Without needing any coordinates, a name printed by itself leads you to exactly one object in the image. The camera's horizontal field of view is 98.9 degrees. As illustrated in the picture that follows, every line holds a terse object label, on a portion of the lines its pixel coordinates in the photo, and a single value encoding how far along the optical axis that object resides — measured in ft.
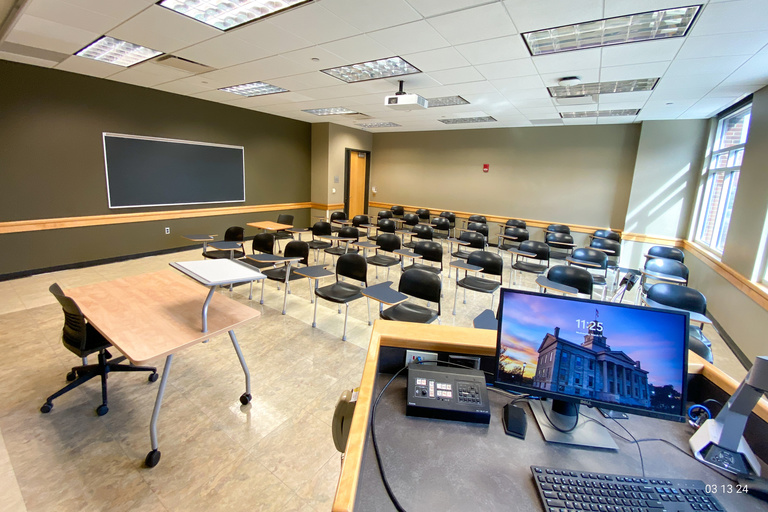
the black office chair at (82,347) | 7.06
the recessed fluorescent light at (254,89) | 17.92
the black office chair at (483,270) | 12.79
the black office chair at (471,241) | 18.00
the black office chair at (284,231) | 20.87
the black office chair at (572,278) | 11.80
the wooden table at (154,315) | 6.07
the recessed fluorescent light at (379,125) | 27.51
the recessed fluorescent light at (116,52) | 12.46
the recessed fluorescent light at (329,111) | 23.02
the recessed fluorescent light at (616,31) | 8.55
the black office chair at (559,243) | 20.43
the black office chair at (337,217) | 25.38
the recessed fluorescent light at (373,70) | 13.12
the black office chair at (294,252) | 13.97
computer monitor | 3.41
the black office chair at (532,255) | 16.03
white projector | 14.93
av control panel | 3.56
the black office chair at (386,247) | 15.74
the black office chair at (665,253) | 17.30
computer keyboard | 2.70
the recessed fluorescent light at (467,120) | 23.20
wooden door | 33.27
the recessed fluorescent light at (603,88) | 13.73
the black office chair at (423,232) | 21.02
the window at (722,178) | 15.55
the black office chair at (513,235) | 21.51
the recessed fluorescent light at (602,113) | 18.74
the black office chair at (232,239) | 15.80
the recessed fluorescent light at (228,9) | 9.05
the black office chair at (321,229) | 20.38
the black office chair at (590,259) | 15.80
